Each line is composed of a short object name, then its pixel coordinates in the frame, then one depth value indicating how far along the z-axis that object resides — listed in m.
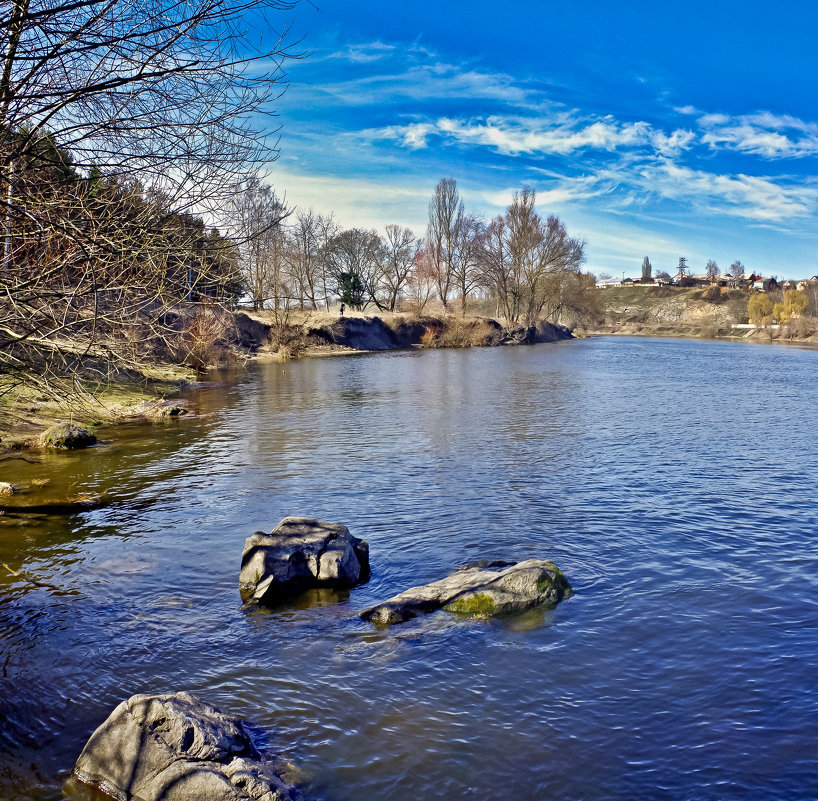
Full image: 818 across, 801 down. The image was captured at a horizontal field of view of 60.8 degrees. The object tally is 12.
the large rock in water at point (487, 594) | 7.70
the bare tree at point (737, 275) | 158.96
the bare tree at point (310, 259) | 69.56
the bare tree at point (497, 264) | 76.62
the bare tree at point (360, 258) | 78.19
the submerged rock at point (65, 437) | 16.25
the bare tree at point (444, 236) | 76.50
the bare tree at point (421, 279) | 77.12
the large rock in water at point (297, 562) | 8.21
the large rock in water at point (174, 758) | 4.50
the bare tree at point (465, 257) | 76.44
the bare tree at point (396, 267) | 79.94
